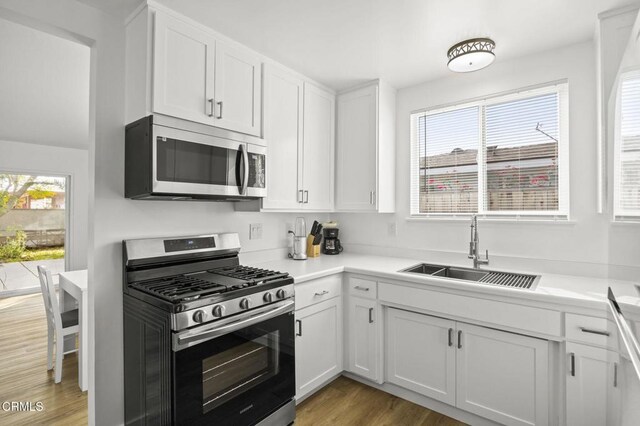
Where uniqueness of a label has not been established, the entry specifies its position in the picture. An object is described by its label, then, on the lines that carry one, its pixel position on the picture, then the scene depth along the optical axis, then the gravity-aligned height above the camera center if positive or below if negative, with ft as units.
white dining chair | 8.70 -3.01
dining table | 8.29 -2.64
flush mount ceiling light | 6.78 +3.33
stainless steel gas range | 4.90 -2.09
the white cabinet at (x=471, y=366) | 5.89 -3.04
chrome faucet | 7.81 -0.86
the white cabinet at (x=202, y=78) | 5.82 +2.68
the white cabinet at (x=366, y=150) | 9.20 +1.87
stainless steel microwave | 5.61 +0.98
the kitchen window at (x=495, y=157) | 7.53 +1.47
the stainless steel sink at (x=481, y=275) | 6.61 -1.39
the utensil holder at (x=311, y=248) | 9.79 -1.04
